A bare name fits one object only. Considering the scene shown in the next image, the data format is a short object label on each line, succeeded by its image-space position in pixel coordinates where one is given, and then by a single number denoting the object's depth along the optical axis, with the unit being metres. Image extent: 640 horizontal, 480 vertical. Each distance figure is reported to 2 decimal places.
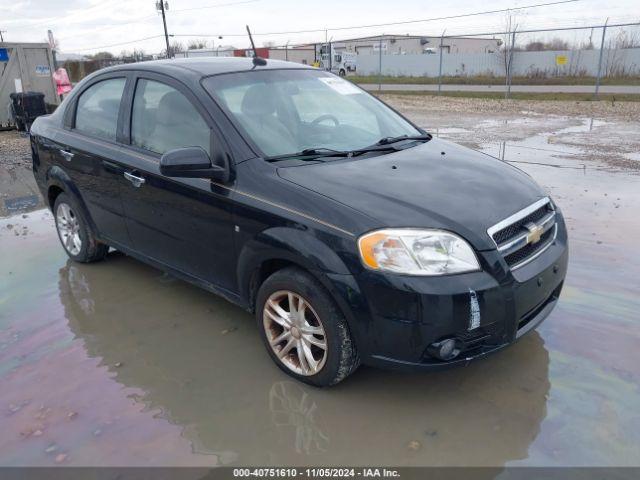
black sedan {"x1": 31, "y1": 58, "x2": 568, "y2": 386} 2.73
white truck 43.12
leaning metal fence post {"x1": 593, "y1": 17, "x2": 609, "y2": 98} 18.80
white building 53.06
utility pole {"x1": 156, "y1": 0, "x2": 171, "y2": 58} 41.26
